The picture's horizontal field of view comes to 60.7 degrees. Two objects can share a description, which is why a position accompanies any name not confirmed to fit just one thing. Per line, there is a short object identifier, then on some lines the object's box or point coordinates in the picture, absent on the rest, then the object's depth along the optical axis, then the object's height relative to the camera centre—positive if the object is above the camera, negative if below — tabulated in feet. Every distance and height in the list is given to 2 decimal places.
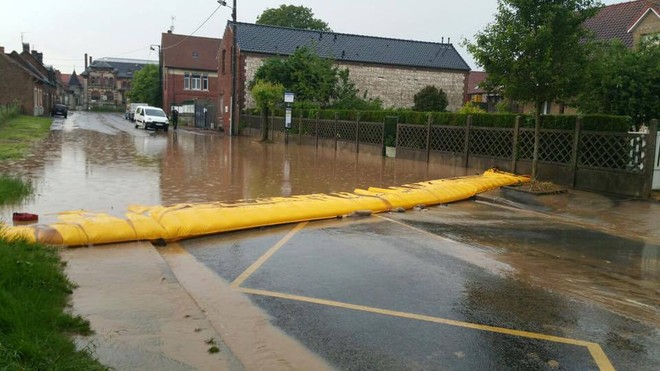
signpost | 102.99 +0.16
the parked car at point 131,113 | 219.57 -1.47
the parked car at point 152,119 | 143.54 -2.22
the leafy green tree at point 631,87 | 55.72 +3.97
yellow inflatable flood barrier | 23.36 -5.18
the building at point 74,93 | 422.94 +10.90
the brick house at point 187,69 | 228.22 +17.04
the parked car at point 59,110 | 212.64 -1.31
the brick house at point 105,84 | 376.68 +16.07
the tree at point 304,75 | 122.31 +8.86
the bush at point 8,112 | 123.30 -1.87
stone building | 139.23 +14.82
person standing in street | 160.04 -1.48
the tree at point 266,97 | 115.34 +3.45
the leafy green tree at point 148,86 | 249.75 +10.79
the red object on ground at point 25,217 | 26.16 -5.20
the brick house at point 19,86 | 179.01 +6.13
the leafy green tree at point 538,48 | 41.93 +5.73
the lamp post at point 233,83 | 125.59 +6.87
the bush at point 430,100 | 144.36 +5.15
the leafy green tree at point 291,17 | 262.88 +45.85
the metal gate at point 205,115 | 167.37 -0.90
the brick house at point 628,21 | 101.81 +20.54
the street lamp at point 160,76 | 225.37 +14.28
